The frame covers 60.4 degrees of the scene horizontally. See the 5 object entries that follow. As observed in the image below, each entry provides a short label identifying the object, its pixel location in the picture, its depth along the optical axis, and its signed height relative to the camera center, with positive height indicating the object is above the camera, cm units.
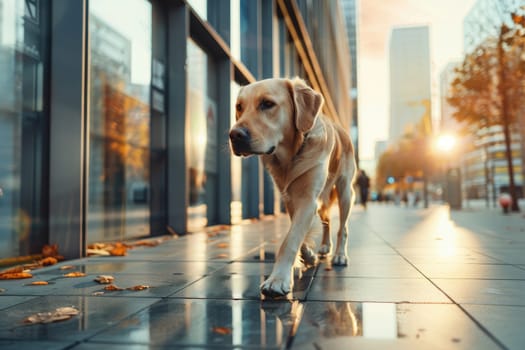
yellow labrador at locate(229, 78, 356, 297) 296 +37
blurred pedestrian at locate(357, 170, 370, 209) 2305 +56
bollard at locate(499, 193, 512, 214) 1596 -31
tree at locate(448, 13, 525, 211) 1652 +401
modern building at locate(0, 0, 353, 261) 455 +107
